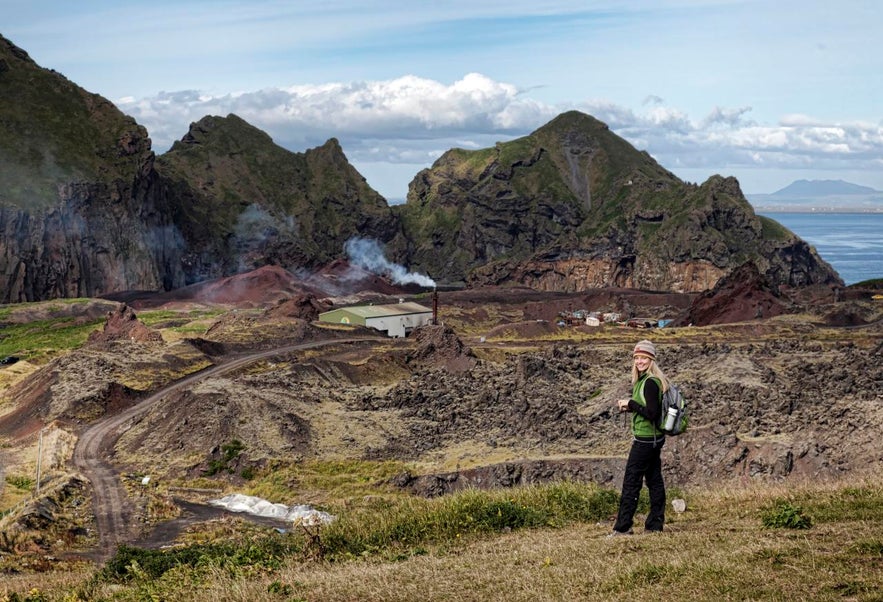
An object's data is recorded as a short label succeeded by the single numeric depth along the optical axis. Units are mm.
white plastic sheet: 46150
